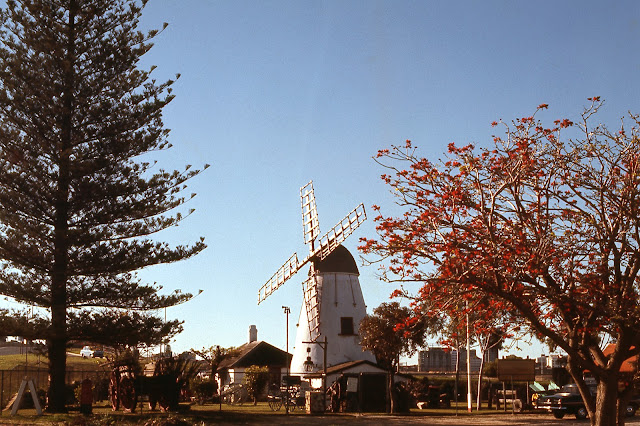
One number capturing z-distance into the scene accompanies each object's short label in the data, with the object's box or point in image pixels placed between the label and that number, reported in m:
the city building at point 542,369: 96.43
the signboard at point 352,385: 37.56
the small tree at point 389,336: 39.41
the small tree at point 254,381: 48.19
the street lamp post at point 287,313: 56.91
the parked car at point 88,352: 94.40
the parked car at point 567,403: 33.56
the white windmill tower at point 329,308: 50.91
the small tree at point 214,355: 54.31
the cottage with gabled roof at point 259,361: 60.81
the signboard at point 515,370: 37.06
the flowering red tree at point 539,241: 16.34
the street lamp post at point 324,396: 34.78
